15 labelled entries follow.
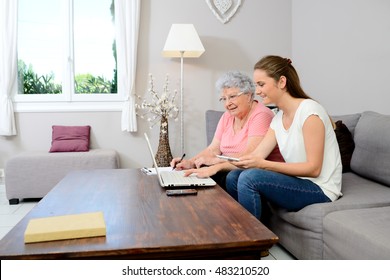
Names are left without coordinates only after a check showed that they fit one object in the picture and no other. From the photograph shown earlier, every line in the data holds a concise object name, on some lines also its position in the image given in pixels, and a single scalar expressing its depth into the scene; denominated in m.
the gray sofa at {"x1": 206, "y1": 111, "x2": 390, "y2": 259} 1.57
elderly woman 2.39
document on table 2.31
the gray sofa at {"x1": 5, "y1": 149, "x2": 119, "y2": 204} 3.60
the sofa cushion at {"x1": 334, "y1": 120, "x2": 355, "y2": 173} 2.60
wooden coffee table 1.13
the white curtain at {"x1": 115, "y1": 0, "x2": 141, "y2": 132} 4.12
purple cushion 3.92
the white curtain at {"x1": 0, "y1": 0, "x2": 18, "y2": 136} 3.91
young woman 1.90
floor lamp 3.77
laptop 1.89
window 4.11
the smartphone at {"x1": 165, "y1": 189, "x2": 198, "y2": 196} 1.75
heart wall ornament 4.32
